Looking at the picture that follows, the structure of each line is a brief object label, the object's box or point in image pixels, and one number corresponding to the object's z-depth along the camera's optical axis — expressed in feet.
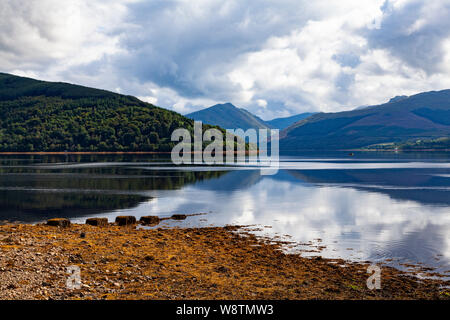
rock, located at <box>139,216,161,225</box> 98.78
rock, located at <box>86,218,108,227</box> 92.73
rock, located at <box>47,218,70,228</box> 87.76
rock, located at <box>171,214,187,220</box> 107.09
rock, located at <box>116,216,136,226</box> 94.68
